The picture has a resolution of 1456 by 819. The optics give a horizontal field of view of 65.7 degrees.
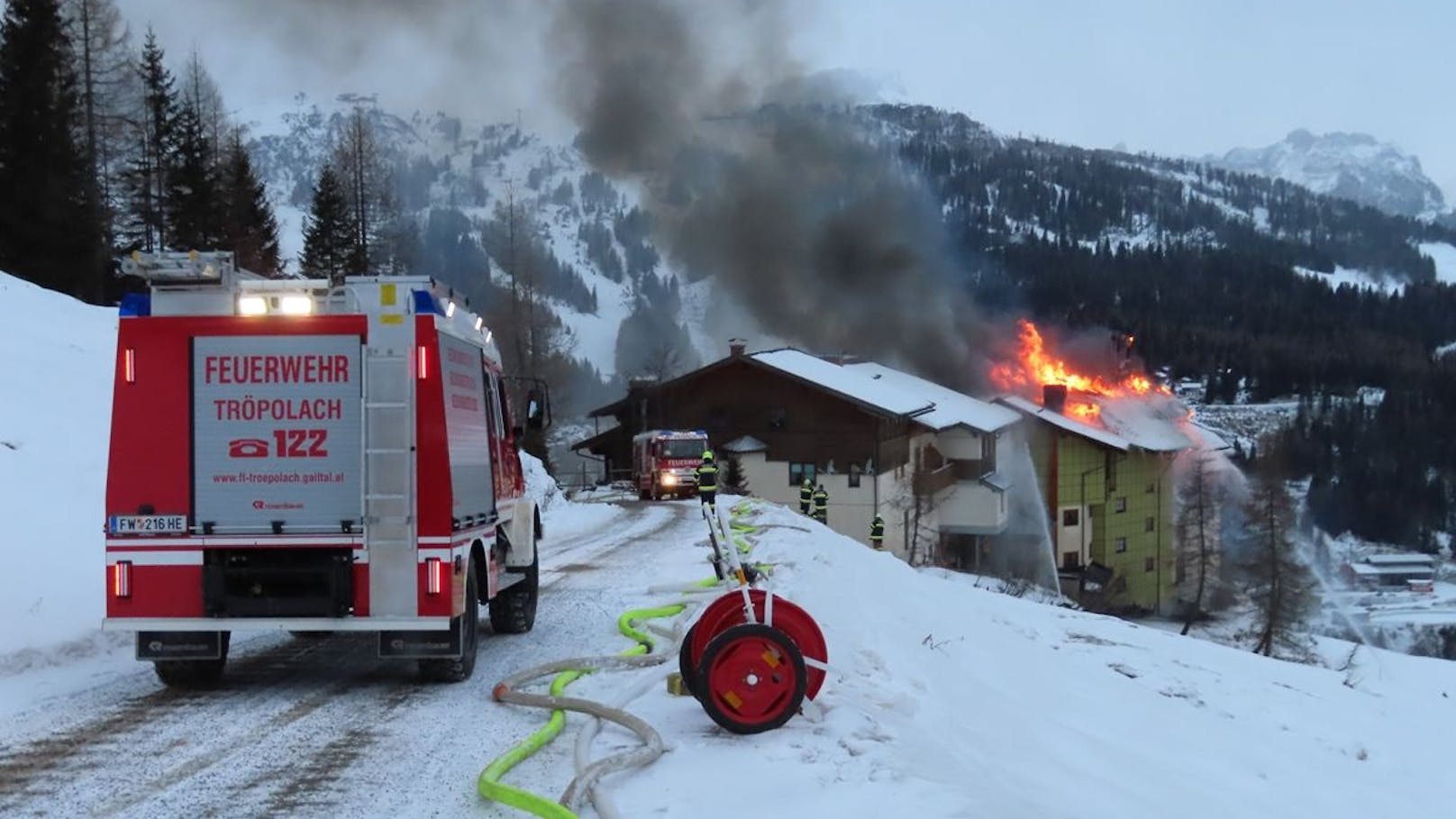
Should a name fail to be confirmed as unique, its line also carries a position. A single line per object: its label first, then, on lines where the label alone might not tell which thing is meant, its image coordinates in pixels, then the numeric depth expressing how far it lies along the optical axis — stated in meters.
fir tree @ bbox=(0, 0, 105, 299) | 32.28
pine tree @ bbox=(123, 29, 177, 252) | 43.12
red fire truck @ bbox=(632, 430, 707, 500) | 37.31
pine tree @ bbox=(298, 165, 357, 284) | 46.62
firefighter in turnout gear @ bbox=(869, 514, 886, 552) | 25.75
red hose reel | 5.85
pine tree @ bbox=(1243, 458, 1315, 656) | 39.16
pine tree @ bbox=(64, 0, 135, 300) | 39.88
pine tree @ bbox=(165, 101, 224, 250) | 40.41
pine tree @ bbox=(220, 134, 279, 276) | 39.50
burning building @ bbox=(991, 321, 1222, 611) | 53.81
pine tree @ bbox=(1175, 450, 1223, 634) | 52.69
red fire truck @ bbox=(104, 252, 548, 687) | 7.18
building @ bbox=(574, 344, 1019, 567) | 45.44
